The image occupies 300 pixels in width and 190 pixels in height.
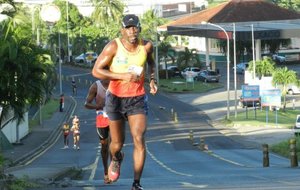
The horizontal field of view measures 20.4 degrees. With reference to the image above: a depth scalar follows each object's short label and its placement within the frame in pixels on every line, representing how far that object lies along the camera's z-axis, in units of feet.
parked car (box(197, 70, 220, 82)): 329.58
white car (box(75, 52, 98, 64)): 375.49
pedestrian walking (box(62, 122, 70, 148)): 155.34
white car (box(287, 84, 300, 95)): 277.23
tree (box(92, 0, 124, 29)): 440.86
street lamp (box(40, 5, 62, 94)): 228.43
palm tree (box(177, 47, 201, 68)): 355.77
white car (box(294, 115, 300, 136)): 161.79
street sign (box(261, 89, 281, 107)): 209.97
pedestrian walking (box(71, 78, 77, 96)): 299.99
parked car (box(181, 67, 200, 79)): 335.88
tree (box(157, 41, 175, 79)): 354.29
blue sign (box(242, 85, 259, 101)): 221.25
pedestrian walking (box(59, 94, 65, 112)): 236.38
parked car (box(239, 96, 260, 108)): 229.58
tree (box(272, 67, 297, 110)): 246.47
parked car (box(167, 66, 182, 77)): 354.54
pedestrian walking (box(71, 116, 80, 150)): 151.74
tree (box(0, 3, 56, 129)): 84.33
